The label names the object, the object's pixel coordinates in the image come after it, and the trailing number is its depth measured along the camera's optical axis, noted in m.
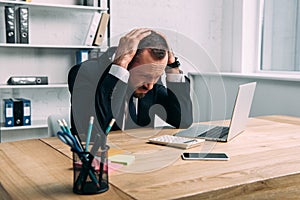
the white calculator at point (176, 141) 1.40
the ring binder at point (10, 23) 2.80
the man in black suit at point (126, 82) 1.46
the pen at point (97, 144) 0.92
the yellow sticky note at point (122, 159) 1.18
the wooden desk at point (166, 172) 0.94
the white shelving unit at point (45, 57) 3.02
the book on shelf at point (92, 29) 3.11
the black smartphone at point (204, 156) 1.25
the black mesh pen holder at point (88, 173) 0.90
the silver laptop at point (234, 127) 1.50
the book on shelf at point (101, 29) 3.09
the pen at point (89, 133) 0.95
